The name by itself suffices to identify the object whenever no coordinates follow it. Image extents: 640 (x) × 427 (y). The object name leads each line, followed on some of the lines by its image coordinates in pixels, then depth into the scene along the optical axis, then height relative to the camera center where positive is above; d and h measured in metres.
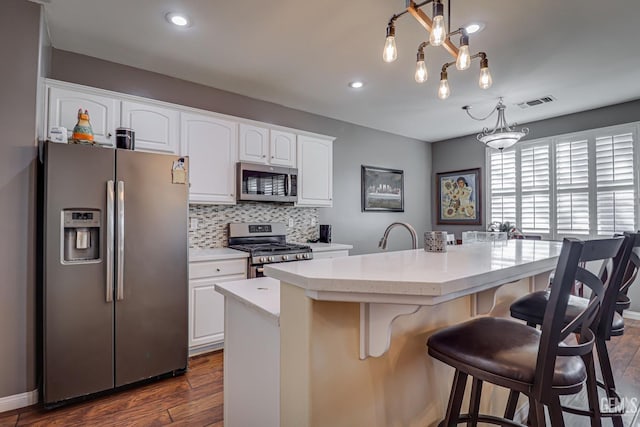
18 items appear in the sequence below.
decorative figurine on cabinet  2.26 +0.58
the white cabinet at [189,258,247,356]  2.80 -0.76
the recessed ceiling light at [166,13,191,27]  2.25 +1.36
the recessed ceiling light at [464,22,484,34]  2.35 +1.35
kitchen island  0.90 -0.38
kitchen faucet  1.84 -0.13
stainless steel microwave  3.35 +0.34
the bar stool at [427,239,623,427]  0.89 -0.44
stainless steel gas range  3.09 -0.32
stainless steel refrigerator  2.08 -0.36
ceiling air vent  3.77 +1.33
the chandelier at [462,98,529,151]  3.33 +0.77
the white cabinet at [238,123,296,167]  3.40 +0.74
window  3.94 +0.41
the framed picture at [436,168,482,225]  5.34 +0.29
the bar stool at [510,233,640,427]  1.21 -0.45
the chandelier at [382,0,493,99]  1.57 +0.89
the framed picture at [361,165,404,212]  4.96 +0.40
